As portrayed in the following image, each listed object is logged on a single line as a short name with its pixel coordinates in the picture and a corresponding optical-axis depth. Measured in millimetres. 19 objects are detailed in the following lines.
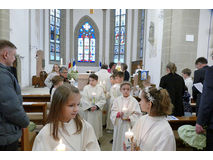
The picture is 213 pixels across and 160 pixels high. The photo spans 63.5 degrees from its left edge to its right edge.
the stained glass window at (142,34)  14055
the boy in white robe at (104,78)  4929
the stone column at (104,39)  17672
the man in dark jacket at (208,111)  2035
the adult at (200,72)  3777
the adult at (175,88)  3873
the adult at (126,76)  6141
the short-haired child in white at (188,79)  4979
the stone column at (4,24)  7127
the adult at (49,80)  4801
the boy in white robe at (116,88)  4366
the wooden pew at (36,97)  5025
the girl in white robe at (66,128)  1406
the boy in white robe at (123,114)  2986
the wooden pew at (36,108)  3734
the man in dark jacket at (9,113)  1626
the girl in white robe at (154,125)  1728
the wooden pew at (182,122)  3118
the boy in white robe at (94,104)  3747
